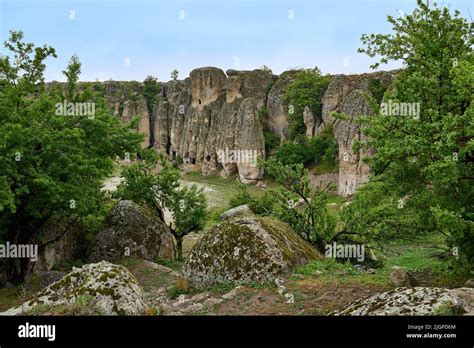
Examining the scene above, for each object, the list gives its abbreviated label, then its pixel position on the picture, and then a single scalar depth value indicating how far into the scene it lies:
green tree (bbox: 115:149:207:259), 27.64
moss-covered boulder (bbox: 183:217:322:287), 13.91
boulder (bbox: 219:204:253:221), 41.39
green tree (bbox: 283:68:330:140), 64.69
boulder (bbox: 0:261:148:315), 8.51
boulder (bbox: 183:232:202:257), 34.67
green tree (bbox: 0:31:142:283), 17.75
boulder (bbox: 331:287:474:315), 7.06
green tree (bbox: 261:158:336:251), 18.78
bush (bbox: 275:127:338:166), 57.06
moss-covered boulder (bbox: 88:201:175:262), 23.95
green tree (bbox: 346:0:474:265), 10.72
